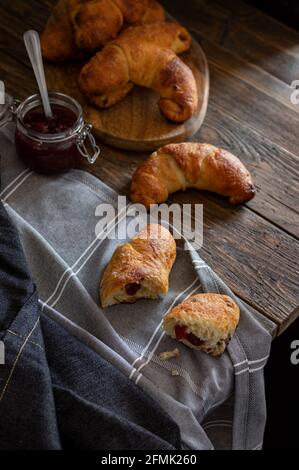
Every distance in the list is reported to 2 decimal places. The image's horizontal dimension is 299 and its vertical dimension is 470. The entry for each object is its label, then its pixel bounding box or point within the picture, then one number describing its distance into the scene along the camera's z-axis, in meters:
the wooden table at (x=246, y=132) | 1.39
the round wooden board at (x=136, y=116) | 1.60
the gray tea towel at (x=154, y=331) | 1.21
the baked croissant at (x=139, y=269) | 1.27
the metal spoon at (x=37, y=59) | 1.42
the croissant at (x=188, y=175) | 1.47
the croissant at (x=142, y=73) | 1.60
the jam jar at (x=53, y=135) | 1.47
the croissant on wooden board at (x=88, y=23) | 1.66
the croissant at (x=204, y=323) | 1.22
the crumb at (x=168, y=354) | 1.24
